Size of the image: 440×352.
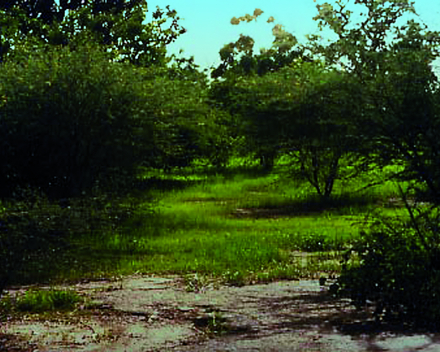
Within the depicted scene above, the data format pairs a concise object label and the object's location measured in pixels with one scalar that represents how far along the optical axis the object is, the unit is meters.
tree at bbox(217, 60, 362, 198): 22.05
